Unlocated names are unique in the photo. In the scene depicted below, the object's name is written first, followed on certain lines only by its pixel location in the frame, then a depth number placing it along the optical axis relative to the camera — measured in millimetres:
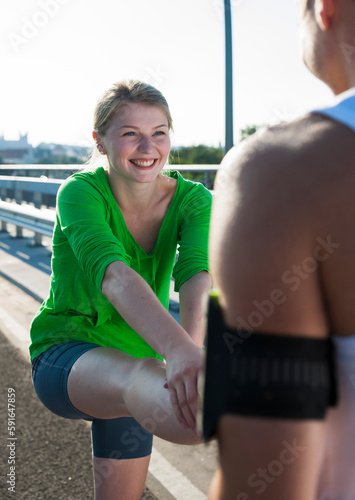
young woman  1688
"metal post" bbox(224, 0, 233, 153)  10258
